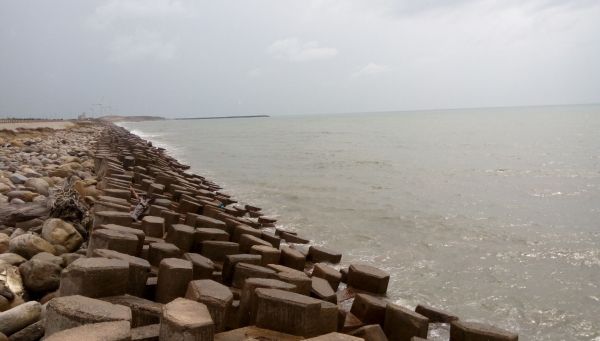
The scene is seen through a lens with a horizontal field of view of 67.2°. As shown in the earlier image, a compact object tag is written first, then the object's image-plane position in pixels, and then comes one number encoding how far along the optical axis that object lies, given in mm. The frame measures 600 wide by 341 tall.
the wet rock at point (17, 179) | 7746
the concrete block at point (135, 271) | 3170
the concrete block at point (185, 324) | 2273
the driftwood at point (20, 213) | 5105
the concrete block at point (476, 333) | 3469
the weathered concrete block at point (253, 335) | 2730
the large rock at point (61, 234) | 4395
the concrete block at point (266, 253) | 4715
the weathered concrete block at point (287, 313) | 2871
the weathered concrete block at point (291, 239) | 7145
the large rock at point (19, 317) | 2846
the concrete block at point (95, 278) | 2715
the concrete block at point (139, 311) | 2807
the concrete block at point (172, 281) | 3188
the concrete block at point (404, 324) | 3662
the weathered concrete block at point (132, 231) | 3859
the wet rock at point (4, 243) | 4121
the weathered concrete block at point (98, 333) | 2010
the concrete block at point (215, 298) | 2795
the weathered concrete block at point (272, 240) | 5934
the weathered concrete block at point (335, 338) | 2448
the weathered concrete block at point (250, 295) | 3074
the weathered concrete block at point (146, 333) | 2389
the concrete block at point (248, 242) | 5145
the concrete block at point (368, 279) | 4906
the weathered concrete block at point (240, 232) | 5551
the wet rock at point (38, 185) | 7085
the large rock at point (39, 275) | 3551
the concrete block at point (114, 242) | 3592
